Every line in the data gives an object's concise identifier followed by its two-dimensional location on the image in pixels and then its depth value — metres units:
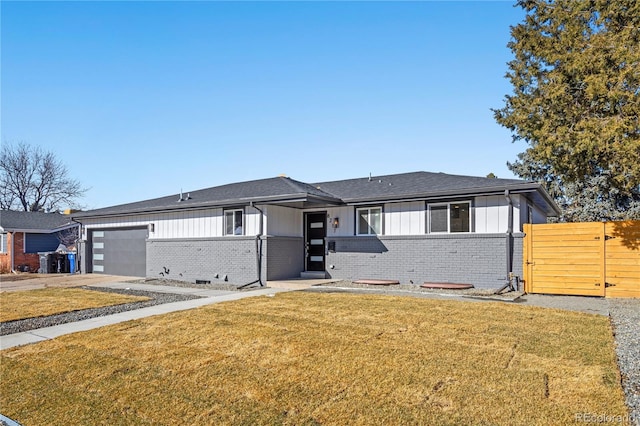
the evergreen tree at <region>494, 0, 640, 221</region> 8.09
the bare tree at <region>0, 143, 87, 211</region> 38.72
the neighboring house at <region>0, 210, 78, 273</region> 23.03
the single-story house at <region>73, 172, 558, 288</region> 11.91
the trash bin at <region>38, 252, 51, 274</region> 21.69
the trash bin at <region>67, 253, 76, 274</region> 21.22
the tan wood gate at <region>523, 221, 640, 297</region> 10.15
